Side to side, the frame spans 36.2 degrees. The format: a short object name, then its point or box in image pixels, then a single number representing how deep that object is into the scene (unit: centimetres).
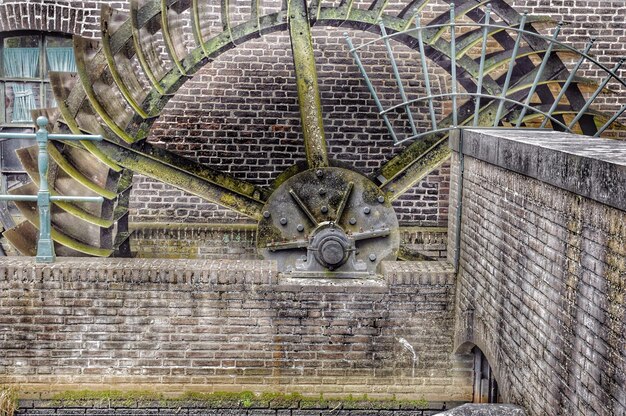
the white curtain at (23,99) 1007
